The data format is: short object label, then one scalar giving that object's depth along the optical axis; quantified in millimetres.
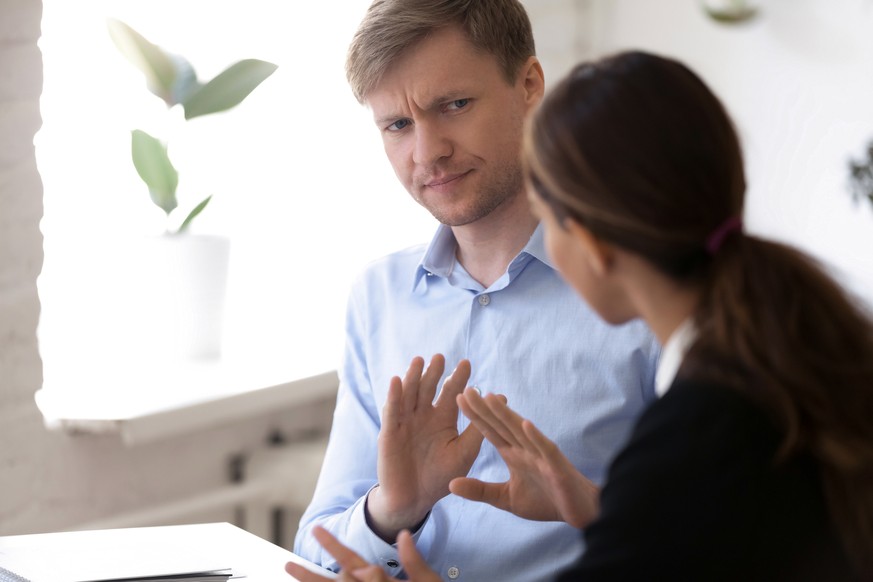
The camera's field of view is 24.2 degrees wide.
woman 1645
